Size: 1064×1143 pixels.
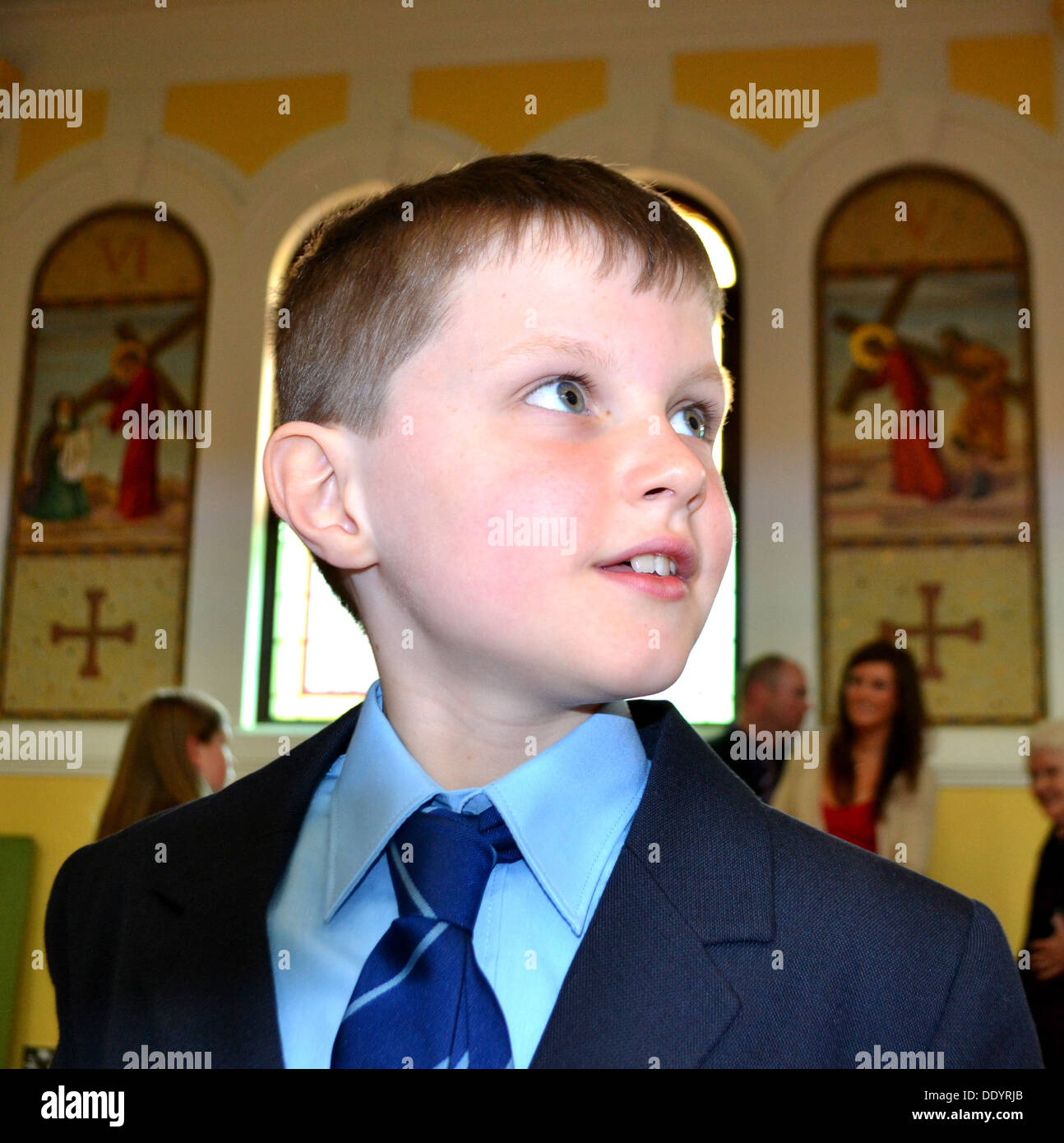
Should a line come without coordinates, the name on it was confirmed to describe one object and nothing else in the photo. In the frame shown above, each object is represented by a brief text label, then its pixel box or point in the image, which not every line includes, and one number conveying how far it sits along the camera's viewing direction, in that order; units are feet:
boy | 3.11
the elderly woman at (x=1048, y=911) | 11.31
